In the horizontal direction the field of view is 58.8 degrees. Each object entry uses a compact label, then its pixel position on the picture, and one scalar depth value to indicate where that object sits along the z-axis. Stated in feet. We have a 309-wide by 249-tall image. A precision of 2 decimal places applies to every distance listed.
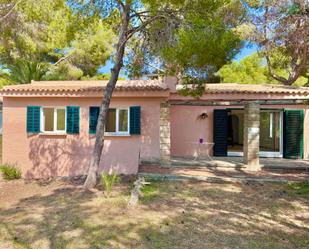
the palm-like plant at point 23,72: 66.54
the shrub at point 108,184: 31.17
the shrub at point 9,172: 44.52
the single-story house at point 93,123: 43.39
